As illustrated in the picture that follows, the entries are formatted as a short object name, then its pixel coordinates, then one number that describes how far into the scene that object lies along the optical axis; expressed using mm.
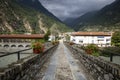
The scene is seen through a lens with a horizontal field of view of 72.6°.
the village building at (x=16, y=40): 42812
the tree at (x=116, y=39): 38506
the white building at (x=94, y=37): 45288
